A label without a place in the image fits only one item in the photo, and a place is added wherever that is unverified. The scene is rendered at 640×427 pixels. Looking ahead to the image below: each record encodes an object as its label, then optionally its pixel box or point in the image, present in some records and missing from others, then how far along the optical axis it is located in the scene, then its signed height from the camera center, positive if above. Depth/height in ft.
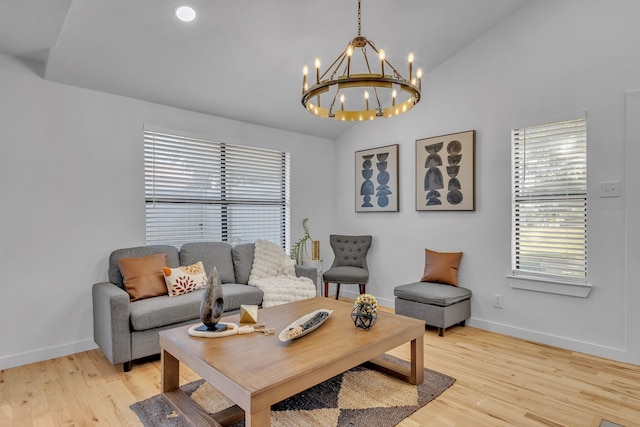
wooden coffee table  5.41 -2.60
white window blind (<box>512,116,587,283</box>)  10.62 +0.36
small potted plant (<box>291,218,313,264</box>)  16.19 -1.66
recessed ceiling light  8.98 +5.10
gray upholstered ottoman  11.60 -3.12
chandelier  6.94 +2.55
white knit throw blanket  12.18 -2.54
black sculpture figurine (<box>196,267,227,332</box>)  7.23 -1.92
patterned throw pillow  10.75 -2.10
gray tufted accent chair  14.73 -2.30
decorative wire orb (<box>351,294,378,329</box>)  7.82 -2.24
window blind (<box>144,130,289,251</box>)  12.44 +0.78
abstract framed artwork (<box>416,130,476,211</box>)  12.83 +1.50
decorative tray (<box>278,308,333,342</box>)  6.98 -2.44
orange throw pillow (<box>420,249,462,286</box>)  12.98 -2.09
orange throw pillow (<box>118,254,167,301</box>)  10.34 -1.96
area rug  7.00 -4.11
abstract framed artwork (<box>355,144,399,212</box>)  15.38 +1.46
